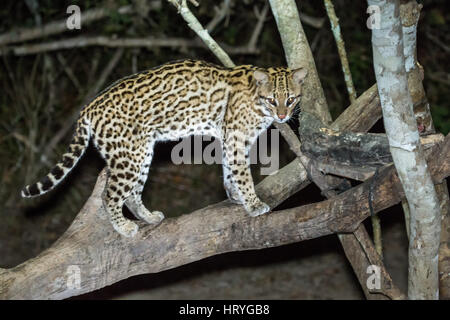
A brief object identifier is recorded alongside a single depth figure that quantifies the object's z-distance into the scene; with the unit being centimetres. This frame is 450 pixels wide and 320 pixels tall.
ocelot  534
